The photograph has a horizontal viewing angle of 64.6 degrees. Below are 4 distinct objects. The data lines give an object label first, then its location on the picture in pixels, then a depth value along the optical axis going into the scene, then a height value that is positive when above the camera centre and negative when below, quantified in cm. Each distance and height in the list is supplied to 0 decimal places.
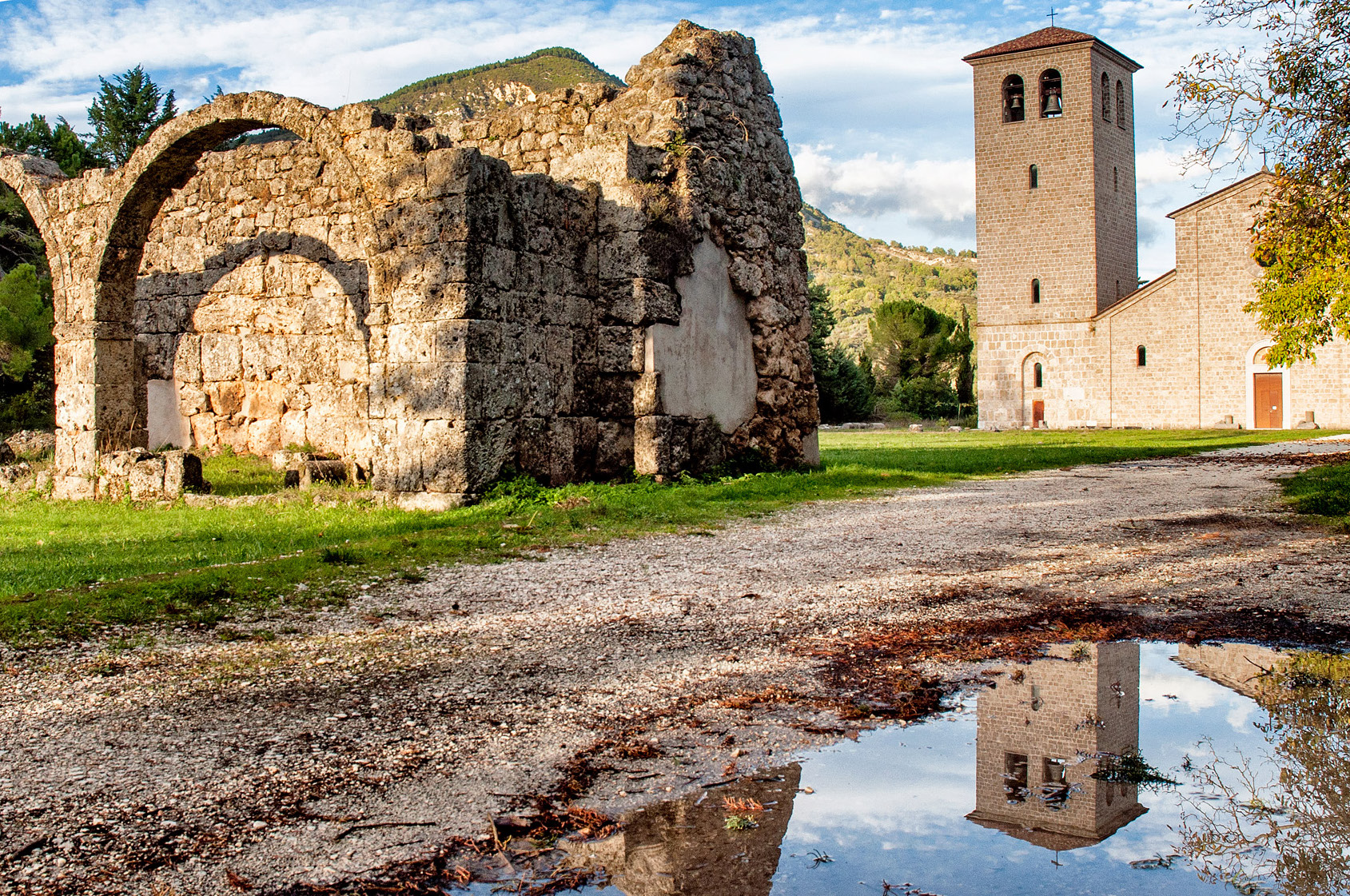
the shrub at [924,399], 4631 +94
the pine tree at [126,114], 3144 +974
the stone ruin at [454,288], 881 +145
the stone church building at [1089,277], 3822 +537
